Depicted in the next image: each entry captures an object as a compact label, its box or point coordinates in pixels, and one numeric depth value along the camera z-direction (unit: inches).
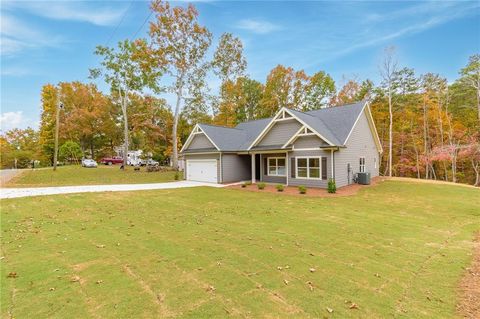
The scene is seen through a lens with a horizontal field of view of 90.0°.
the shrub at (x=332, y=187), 563.8
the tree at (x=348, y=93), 1328.7
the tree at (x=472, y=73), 911.0
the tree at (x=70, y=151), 1534.2
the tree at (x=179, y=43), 1039.0
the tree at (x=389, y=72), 1065.5
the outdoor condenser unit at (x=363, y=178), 678.5
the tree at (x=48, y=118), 1644.9
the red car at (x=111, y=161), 1690.5
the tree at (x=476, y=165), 940.6
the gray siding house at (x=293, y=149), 631.2
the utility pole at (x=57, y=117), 964.6
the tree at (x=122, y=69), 1143.1
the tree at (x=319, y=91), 1389.0
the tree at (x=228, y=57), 1219.9
